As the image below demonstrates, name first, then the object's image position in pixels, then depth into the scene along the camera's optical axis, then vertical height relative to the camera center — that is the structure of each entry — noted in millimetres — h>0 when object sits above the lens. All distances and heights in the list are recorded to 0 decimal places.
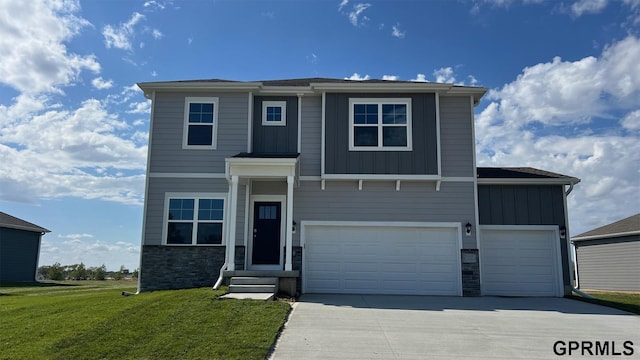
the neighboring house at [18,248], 20359 -122
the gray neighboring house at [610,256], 17969 -170
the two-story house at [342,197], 12203 +1406
